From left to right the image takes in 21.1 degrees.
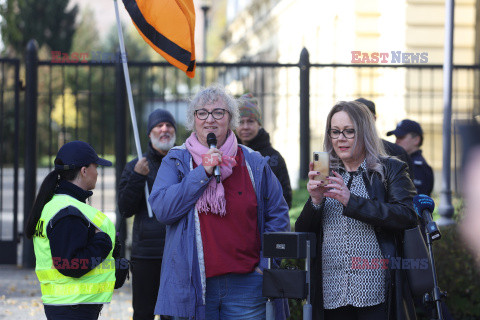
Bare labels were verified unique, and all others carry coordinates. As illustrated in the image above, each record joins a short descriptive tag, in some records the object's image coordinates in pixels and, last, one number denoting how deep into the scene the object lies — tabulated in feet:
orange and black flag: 31.45
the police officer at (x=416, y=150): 38.64
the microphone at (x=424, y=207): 26.60
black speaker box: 21.02
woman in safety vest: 22.20
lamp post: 105.41
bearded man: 30.87
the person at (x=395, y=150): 31.90
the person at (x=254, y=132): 33.94
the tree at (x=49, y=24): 294.85
